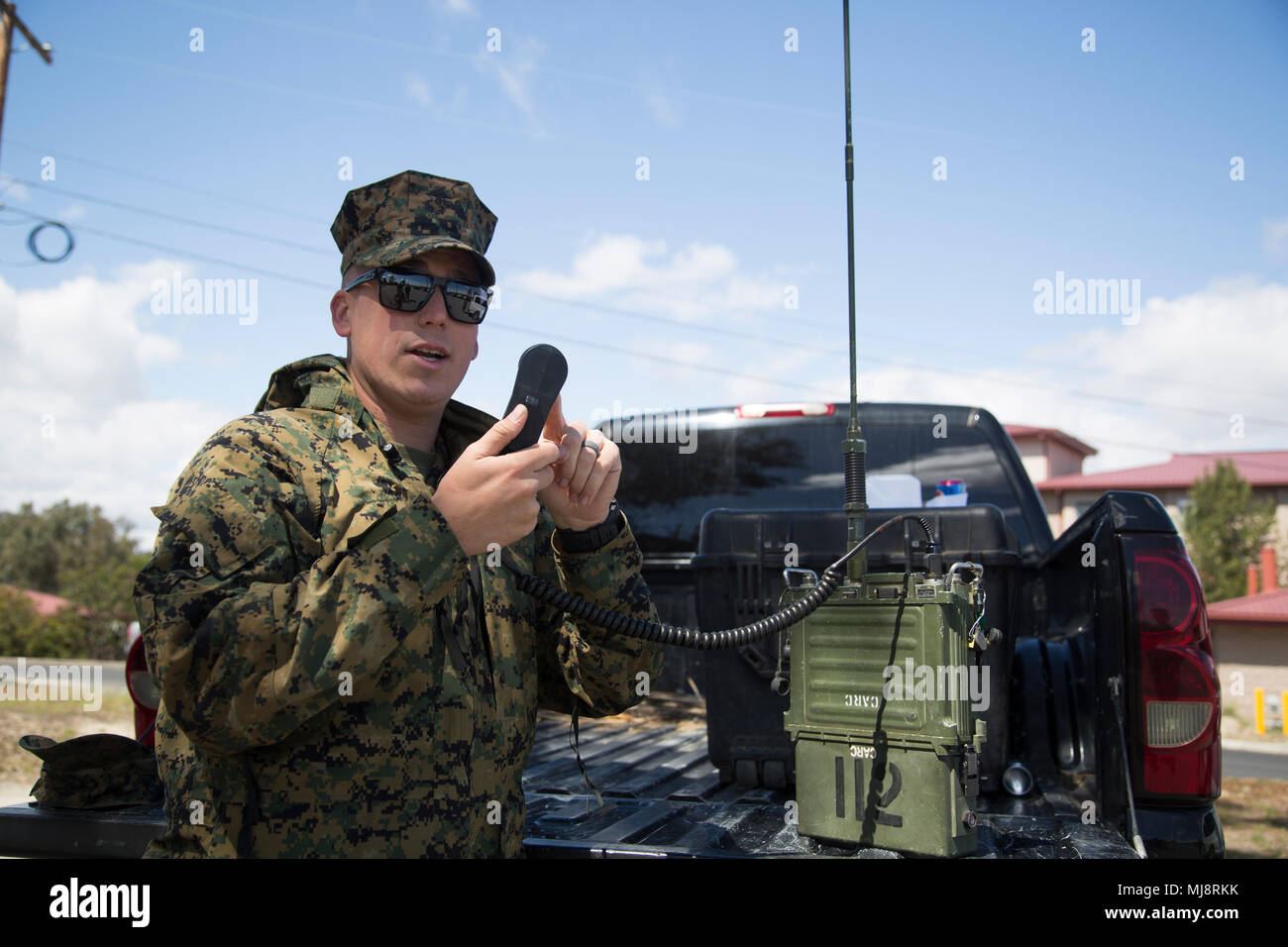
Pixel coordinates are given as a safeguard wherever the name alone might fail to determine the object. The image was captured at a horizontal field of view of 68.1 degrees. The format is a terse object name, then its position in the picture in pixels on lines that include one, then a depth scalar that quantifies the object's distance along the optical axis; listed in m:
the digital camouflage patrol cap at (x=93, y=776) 2.57
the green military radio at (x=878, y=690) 1.99
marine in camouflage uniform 1.53
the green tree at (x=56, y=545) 50.19
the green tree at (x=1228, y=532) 35.12
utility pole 14.52
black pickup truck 2.26
